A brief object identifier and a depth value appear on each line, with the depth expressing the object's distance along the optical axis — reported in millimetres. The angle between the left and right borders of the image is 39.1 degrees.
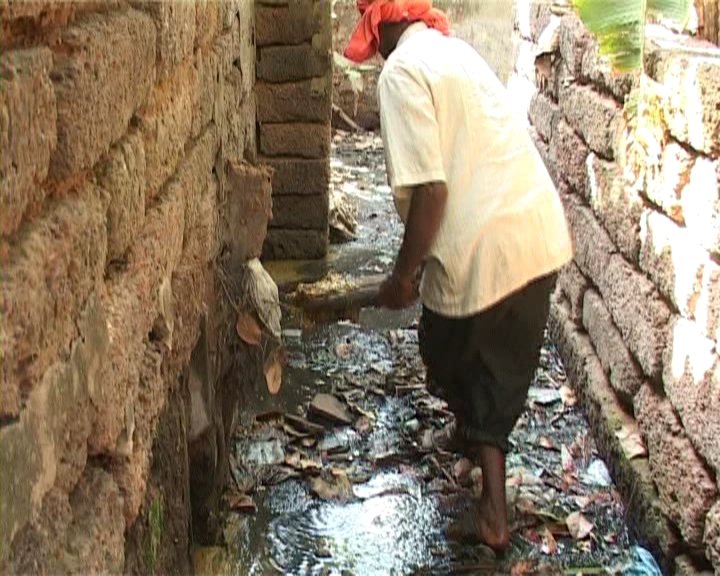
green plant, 3844
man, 3449
